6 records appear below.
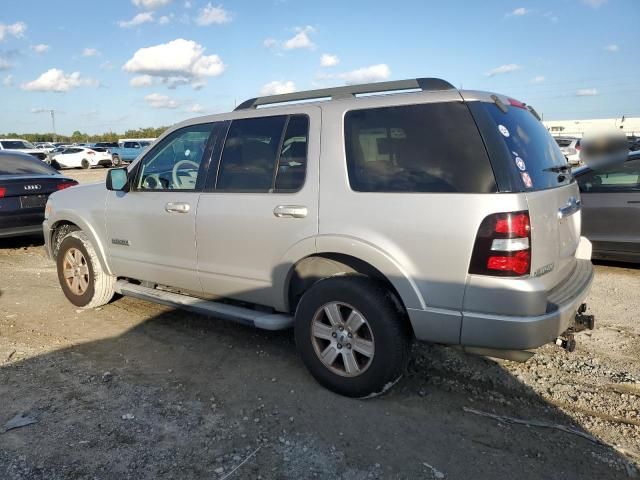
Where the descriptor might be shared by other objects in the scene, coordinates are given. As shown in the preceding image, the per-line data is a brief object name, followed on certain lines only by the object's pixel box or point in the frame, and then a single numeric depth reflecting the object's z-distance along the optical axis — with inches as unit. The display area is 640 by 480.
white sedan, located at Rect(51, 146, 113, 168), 1246.9
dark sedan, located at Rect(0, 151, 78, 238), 282.7
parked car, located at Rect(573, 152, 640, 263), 232.2
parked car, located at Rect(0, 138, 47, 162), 1031.3
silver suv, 105.2
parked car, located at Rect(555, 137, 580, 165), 735.4
